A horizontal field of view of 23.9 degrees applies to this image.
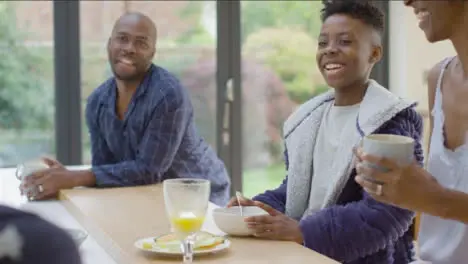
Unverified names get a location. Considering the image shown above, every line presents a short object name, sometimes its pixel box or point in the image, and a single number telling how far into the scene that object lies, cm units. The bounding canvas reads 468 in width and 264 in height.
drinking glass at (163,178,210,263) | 224
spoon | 260
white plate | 226
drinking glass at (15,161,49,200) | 309
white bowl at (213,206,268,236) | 243
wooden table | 228
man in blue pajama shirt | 315
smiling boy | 256
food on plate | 230
